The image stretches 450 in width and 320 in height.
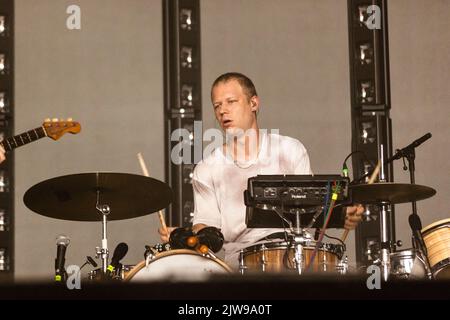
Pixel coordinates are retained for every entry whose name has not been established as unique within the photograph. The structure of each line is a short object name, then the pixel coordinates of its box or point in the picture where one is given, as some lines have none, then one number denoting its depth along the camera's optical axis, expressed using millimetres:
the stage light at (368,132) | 11477
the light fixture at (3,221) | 11492
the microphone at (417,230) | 8102
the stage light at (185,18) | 11805
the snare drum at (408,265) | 8078
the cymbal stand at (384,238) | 7566
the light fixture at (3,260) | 11508
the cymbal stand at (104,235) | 7051
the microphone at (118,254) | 7441
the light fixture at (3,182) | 11562
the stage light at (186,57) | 11734
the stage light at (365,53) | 11641
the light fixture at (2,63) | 11672
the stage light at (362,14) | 11711
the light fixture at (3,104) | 11605
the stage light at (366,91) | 11594
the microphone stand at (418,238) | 8102
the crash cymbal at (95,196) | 7070
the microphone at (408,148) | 8750
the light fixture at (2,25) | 11703
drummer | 8172
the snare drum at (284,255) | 6750
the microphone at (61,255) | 6725
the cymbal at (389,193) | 7566
